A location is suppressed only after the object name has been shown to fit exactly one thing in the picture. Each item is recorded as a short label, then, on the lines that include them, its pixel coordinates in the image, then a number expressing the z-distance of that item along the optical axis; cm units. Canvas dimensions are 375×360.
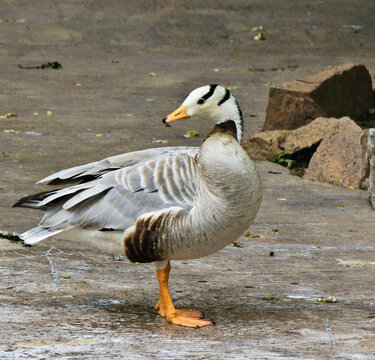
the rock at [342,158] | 1781
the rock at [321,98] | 2216
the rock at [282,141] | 1973
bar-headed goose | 908
